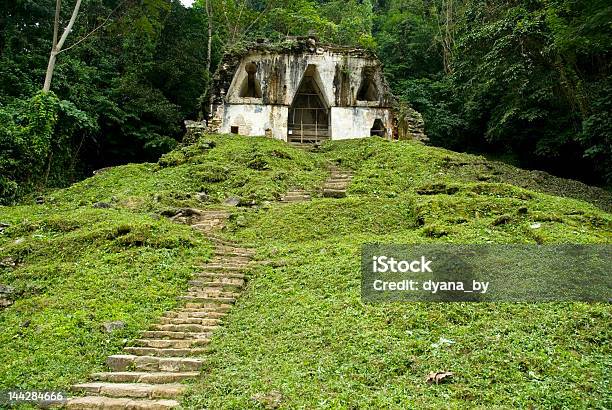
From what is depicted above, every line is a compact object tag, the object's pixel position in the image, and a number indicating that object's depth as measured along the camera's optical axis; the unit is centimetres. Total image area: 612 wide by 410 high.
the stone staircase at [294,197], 1440
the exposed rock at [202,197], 1445
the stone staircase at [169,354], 538
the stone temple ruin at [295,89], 2398
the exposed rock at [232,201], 1412
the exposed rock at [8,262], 977
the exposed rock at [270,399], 481
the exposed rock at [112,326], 695
